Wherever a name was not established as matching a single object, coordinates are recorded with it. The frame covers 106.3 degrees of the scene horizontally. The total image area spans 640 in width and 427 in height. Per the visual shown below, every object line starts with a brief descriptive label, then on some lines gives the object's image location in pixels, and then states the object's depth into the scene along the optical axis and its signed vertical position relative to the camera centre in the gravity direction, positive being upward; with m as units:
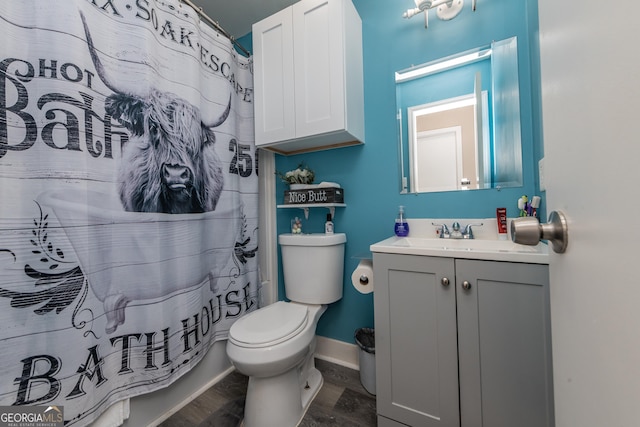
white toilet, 1.00 -0.54
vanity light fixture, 1.20 +1.03
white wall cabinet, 1.28 +0.79
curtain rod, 1.25 +1.12
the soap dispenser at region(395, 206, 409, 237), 1.33 -0.09
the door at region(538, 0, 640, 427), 0.21 +0.00
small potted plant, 1.59 +0.24
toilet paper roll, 1.21 -0.34
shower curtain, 0.78 +0.08
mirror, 1.17 +0.46
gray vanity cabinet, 0.78 -0.49
